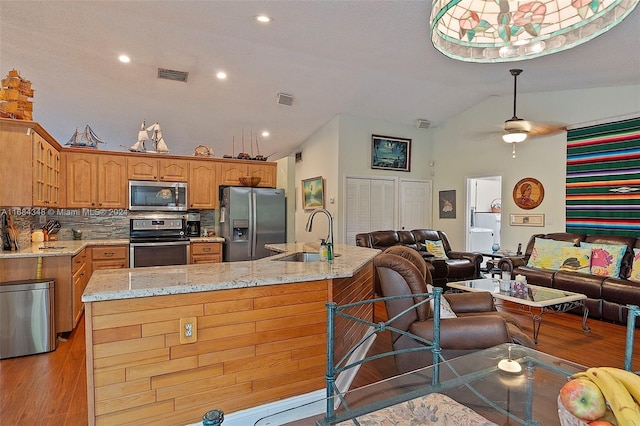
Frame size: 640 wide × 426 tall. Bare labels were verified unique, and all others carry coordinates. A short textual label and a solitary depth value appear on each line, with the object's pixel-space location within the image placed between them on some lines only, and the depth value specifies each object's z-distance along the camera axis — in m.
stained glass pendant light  1.45
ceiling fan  5.22
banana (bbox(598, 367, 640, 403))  0.95
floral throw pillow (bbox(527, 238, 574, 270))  4.93
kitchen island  1.75
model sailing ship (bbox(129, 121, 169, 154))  5.21
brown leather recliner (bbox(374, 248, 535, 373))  2.27
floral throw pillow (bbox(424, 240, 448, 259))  5.79
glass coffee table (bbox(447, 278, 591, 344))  3.36
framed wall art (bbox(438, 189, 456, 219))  7.27
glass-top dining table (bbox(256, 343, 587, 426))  1.34
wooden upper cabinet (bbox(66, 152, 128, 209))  4.89
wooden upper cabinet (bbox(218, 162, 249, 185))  5.84
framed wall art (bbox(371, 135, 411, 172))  7.03
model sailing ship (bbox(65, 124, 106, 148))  5.01
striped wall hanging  4.79
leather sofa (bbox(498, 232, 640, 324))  3.97
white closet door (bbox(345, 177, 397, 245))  6.80
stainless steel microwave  5.19
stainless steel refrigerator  5.62
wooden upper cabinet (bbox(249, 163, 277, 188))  6.08
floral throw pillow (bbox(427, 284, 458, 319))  2.55
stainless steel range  4.96
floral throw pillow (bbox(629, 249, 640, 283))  4.14
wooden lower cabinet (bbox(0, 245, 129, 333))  3.31
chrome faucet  2.79
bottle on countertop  2.84
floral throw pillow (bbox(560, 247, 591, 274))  4.64
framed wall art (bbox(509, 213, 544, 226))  5.84
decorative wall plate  5.86
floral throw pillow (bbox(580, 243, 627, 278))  4.43
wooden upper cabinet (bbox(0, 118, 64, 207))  3.33
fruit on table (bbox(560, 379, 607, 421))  0.89
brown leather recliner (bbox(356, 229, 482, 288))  5.46
